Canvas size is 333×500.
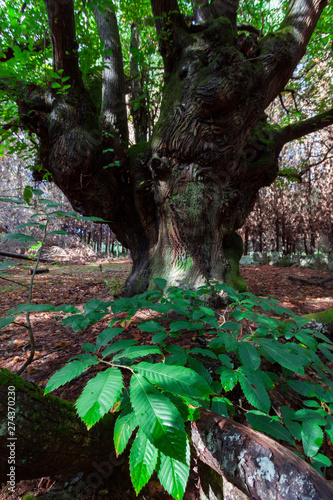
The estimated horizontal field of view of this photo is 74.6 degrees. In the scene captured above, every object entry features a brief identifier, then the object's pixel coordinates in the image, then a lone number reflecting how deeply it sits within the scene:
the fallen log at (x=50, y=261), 11.41
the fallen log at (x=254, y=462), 0.70
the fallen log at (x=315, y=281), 5.89
